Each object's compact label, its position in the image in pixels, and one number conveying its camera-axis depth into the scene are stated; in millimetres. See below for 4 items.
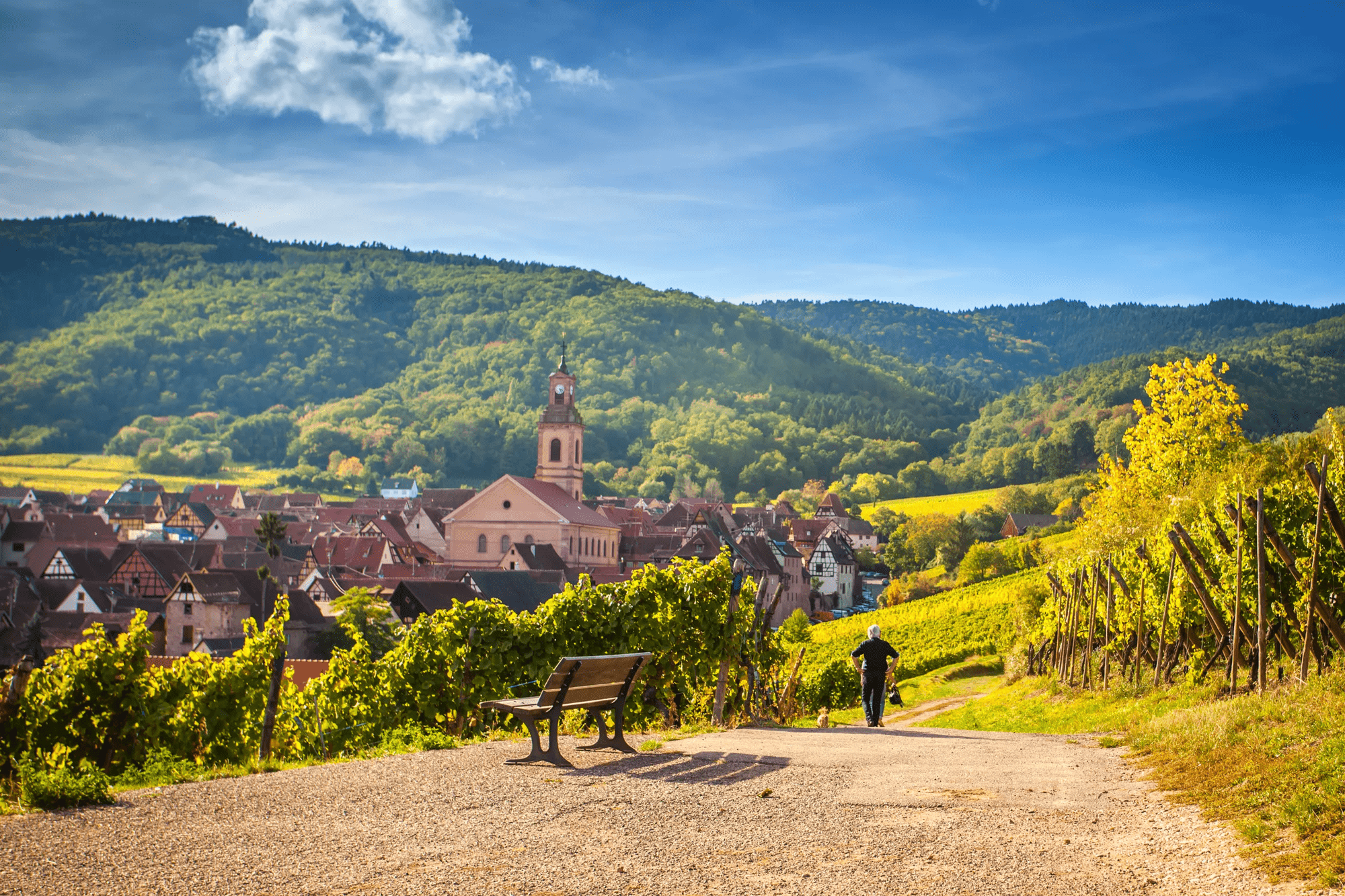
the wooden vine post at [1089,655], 22250
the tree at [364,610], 53469
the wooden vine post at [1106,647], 21219
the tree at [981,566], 82125
